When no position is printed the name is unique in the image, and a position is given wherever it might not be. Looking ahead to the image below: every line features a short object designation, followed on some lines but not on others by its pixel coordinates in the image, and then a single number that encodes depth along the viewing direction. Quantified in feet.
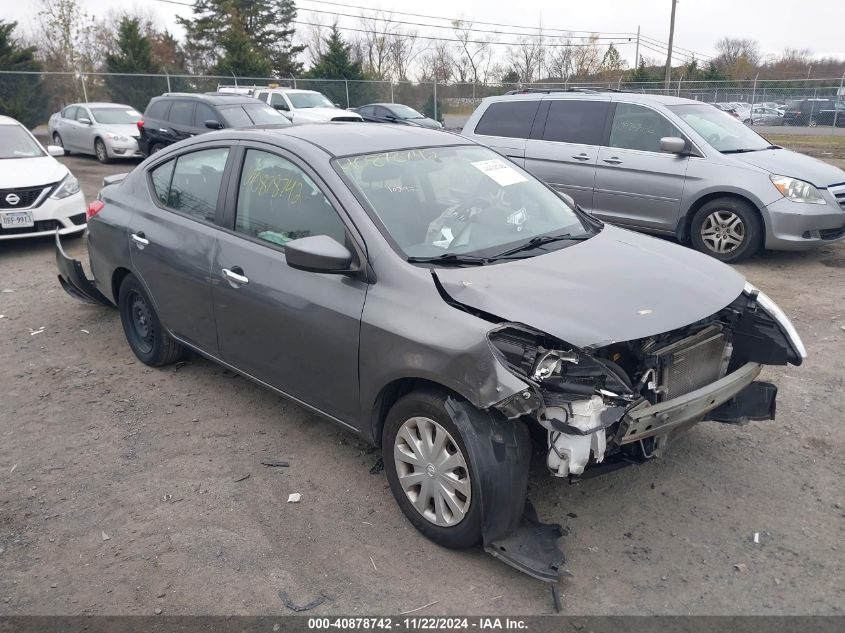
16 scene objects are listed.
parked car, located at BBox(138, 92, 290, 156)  45.39
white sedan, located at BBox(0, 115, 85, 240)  26.71
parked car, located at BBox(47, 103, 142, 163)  54.44
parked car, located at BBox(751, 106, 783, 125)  86.58
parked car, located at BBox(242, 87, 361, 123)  61.05
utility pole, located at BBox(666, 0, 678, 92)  106.48
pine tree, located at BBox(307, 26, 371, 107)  112.47
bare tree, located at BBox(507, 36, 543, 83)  170.19
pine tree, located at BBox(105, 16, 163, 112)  101.65
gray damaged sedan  9.34
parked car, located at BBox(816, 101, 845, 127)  79.88
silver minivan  23.90
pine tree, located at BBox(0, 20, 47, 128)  73.82
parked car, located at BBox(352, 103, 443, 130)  71.35
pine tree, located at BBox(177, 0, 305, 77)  148.46
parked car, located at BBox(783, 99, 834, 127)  81.87
